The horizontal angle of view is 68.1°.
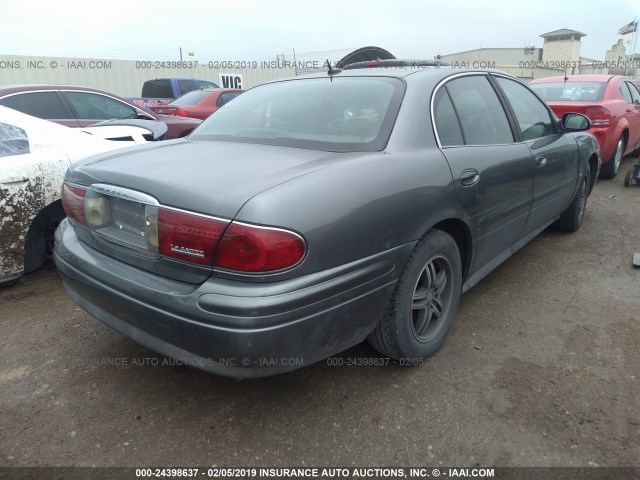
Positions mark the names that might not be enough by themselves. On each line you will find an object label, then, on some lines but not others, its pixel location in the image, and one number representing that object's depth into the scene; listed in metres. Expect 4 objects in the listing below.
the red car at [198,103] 9.17
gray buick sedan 1.71
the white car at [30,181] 3.12
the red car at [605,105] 6.19
